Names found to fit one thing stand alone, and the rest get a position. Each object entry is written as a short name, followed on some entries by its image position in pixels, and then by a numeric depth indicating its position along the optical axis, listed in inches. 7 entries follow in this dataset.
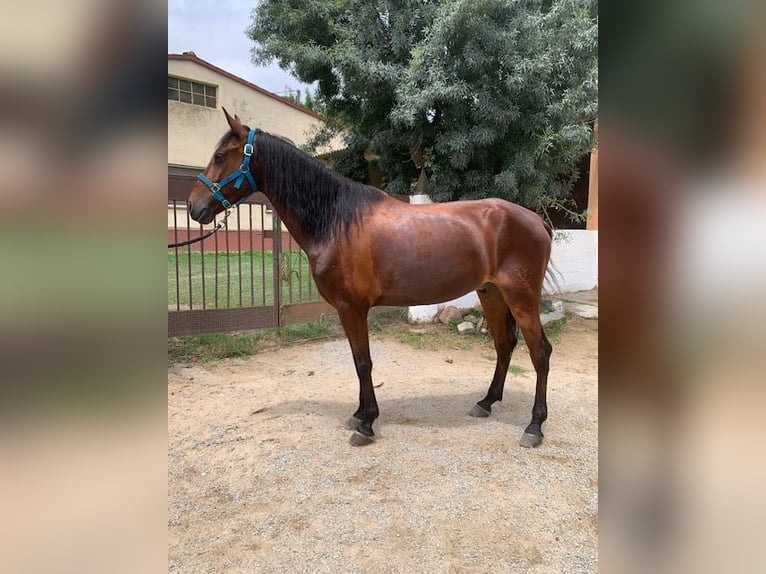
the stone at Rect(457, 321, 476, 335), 228.2
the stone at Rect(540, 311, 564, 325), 236.8
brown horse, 109.2
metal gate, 176.6
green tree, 204.4
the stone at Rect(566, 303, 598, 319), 266.5
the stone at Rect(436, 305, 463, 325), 237.5
